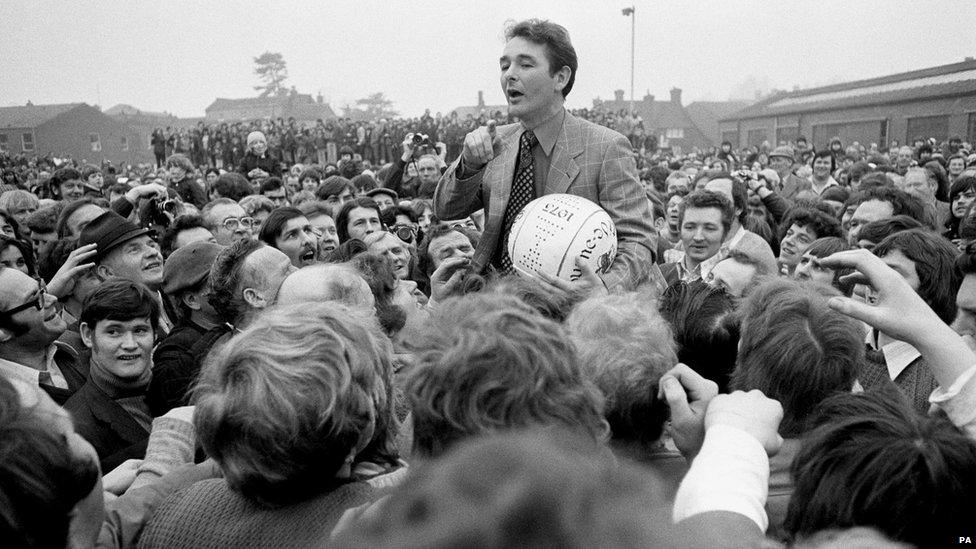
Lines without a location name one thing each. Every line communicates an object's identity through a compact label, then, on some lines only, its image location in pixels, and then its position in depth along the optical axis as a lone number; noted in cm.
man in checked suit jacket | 351
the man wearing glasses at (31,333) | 358
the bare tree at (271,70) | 9788
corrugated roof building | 3497
